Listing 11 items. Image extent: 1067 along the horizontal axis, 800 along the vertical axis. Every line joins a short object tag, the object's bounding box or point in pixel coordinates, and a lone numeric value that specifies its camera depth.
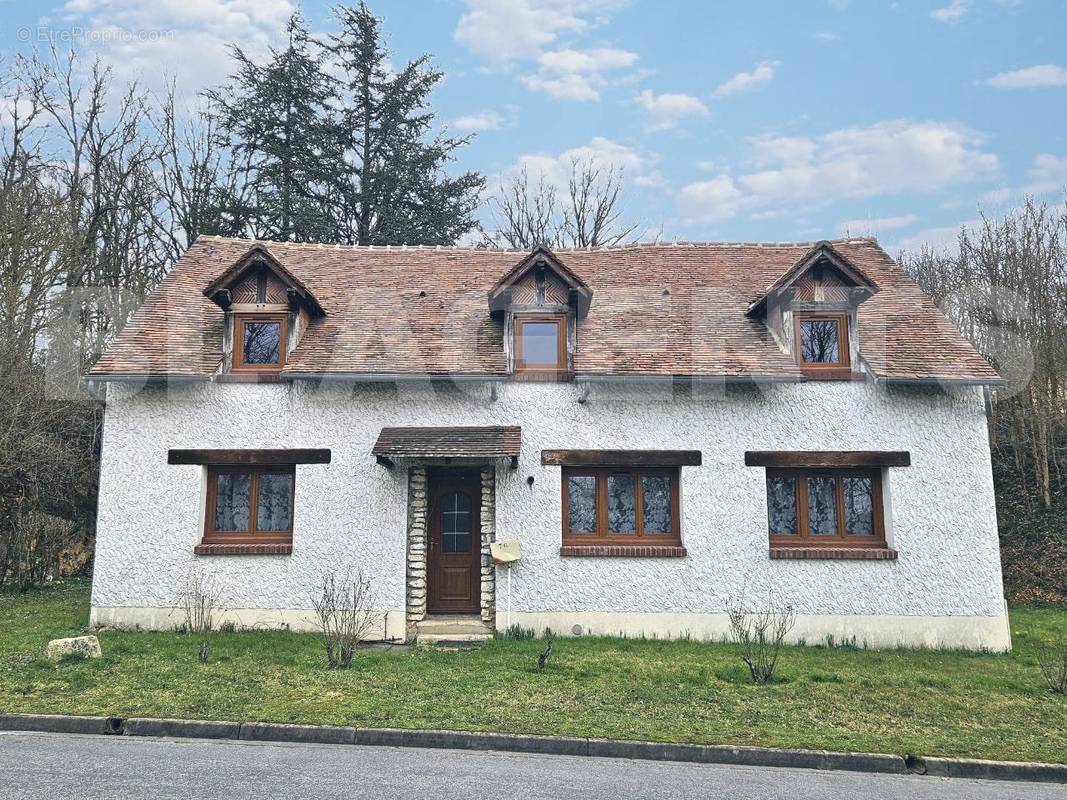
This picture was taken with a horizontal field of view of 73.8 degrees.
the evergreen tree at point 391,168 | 25.08
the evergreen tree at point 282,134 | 24.58
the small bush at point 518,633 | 11.04
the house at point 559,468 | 11.22
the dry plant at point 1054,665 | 8.73
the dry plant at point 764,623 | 10.67
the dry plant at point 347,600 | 10.86
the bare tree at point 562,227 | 29.66
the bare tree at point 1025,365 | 18.20
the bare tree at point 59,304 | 15.32
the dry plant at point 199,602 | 11.06
